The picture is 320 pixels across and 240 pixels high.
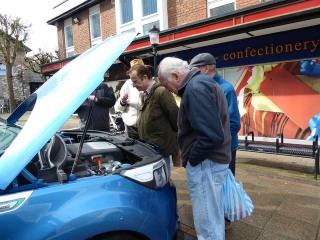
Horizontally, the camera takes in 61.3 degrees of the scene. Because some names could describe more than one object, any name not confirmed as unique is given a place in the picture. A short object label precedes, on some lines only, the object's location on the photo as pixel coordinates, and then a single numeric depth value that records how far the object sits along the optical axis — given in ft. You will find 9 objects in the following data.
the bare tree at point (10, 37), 69.87
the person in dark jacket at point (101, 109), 13.46
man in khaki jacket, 9.62
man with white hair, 6.38
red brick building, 19.01
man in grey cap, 8.90
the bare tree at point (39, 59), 75.86
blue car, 5.06
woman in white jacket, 11.66
